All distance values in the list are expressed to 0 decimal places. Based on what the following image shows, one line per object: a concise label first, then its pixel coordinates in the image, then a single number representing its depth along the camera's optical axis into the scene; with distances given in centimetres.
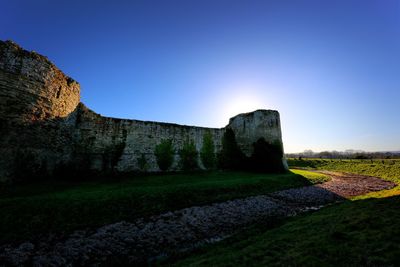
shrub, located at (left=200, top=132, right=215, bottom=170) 2486
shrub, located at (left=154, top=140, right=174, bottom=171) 2145
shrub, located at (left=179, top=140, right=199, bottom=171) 2312
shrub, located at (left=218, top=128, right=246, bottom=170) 2660
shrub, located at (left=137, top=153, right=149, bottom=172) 2038
